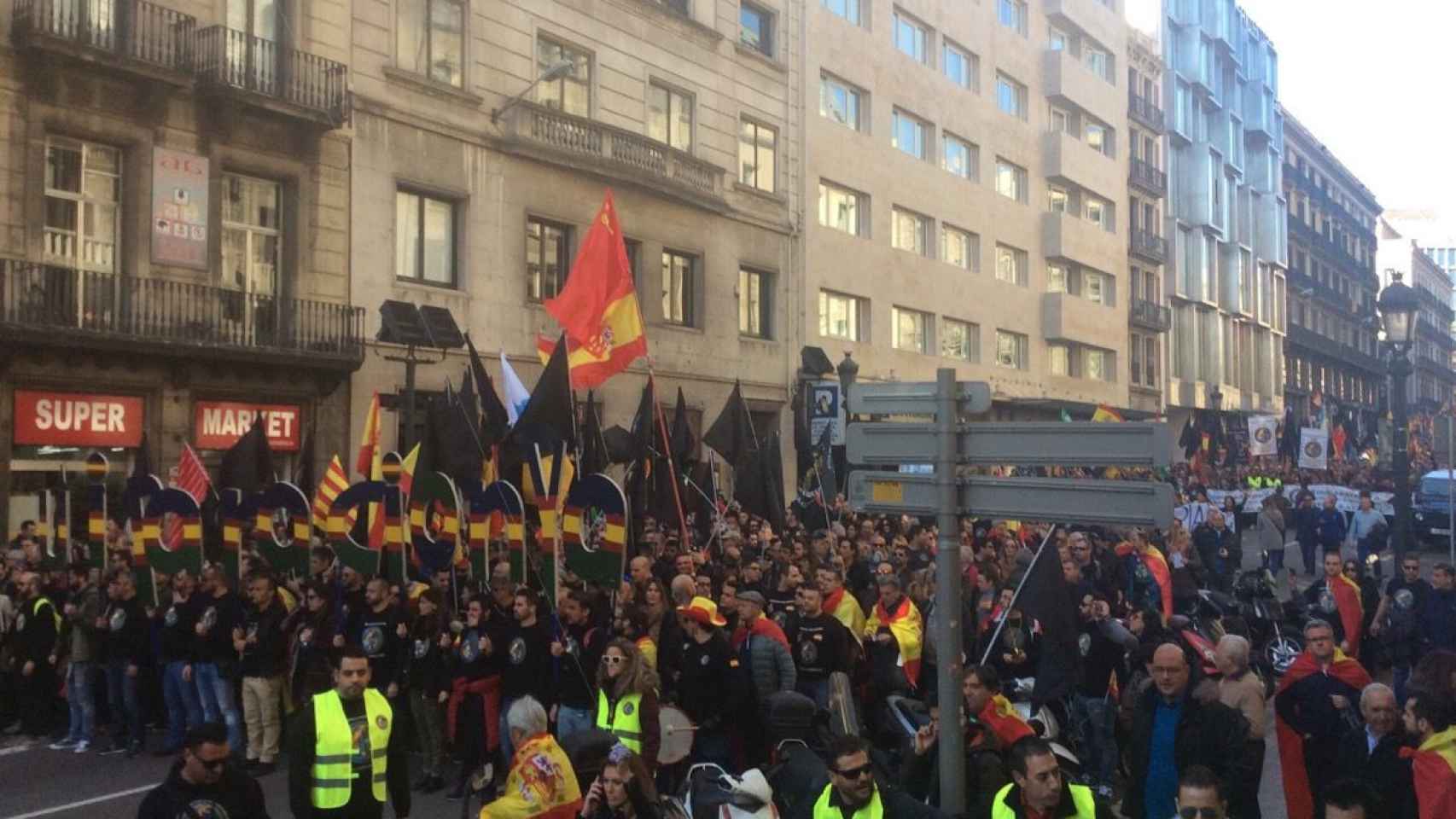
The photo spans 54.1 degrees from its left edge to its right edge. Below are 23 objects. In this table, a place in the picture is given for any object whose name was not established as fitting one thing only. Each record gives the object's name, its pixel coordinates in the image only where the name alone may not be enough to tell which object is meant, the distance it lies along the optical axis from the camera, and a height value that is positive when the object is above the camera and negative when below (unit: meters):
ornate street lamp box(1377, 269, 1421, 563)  18.00 +1.26
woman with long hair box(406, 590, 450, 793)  11.08 -1.90
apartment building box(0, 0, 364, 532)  18.95 +3.03
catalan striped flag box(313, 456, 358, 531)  13.72 -0.46
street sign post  5.53 -0.11
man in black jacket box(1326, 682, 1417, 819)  6.83 -1.54
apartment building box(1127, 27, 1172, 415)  52.53 +8.13
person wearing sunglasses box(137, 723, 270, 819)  6.25 -1.54
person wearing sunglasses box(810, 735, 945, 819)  5.92 -1.48
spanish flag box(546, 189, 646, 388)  15.93 +1.49
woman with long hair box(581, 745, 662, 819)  6.54 -1.62
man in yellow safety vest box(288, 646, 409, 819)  7.13 -1.57
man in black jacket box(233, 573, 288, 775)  11.65 -1.88
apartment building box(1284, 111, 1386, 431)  78.38 +9.62
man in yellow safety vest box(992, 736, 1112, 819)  5.82 -1.46
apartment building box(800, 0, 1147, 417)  35.62 +7.07
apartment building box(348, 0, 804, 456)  23.83 +5.11
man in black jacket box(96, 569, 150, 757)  12.62 -1.86
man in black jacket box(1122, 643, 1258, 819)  6.85 -1.47
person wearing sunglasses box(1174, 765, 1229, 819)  5.41 -1.35
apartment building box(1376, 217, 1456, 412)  111.81 +10.10
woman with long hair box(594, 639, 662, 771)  8.46 -1.55
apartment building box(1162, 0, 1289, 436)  58.09 +10.16
